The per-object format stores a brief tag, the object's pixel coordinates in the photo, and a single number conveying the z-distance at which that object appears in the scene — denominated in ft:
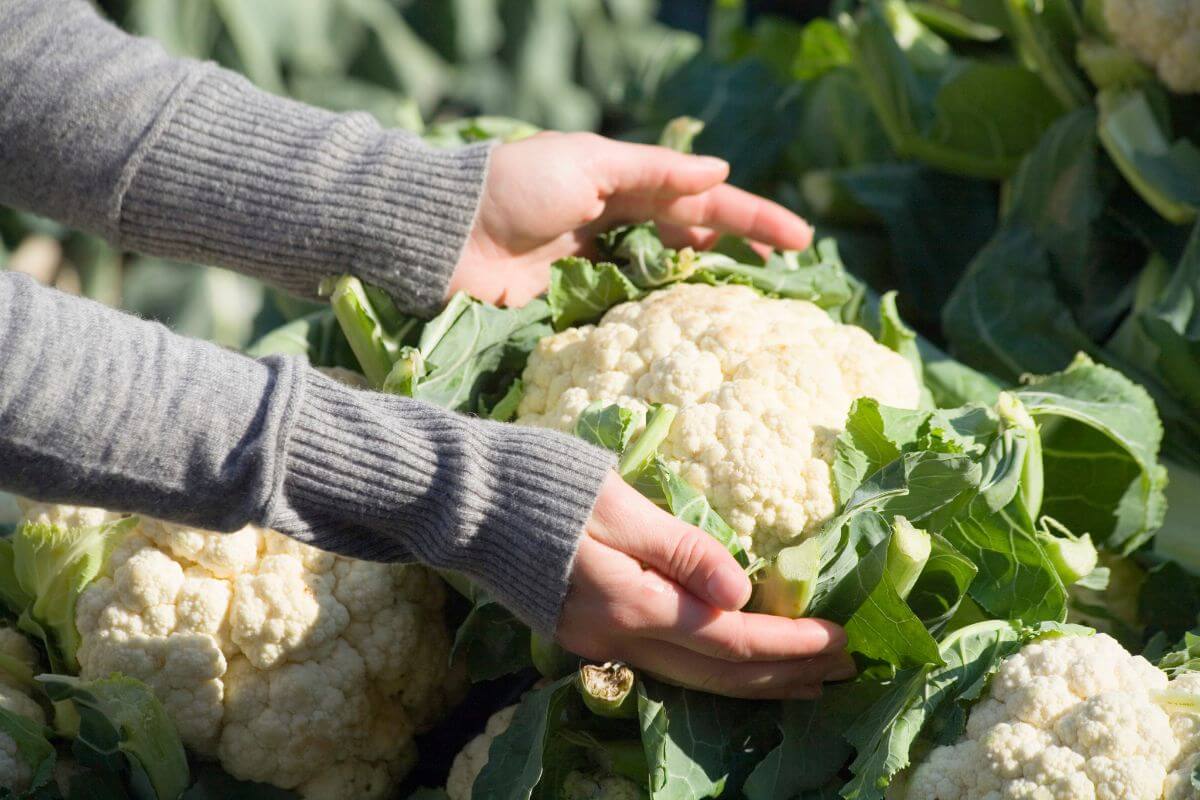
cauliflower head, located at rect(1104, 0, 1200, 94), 4.72
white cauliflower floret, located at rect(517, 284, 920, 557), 4.14
